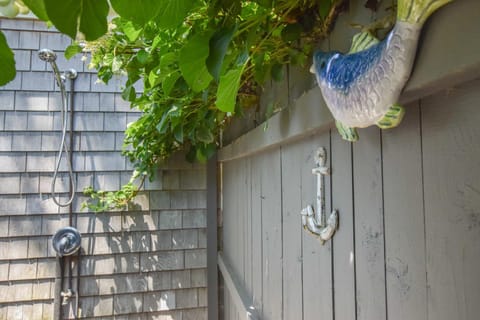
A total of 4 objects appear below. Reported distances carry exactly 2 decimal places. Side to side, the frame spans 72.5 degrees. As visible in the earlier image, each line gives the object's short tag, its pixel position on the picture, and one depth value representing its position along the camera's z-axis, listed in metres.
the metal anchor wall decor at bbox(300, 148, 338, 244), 0.73
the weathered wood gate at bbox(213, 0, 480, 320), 0.38
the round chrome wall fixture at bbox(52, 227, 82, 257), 2.25
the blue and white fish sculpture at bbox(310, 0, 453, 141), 0.40
